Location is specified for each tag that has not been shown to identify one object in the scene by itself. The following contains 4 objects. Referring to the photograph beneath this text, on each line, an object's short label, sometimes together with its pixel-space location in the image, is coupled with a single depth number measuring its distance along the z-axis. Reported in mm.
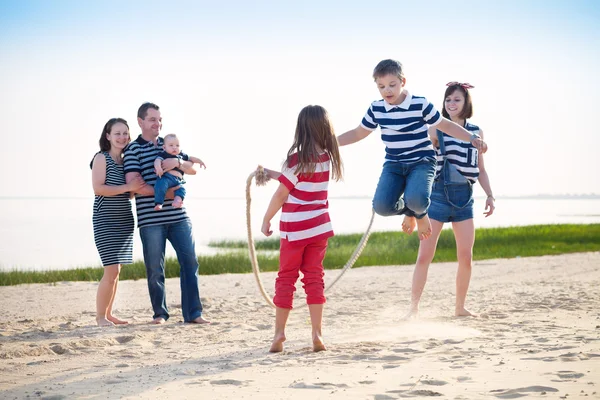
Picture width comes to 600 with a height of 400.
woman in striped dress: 6770
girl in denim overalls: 6586
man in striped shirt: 6828
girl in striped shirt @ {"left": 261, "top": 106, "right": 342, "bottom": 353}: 5234
